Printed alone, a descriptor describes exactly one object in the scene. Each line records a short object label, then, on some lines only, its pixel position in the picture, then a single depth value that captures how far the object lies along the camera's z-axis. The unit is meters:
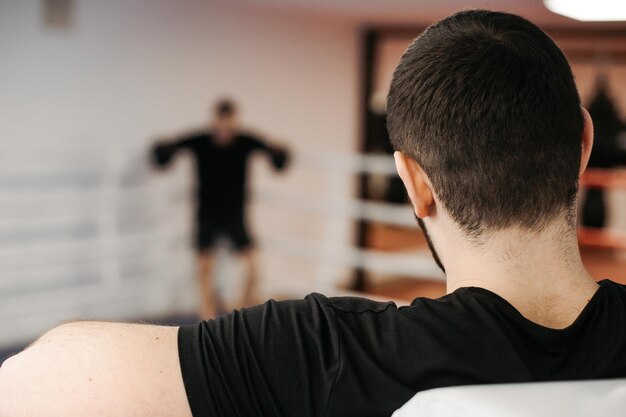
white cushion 0.53
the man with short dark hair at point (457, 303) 0.63
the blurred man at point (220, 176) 4.07
